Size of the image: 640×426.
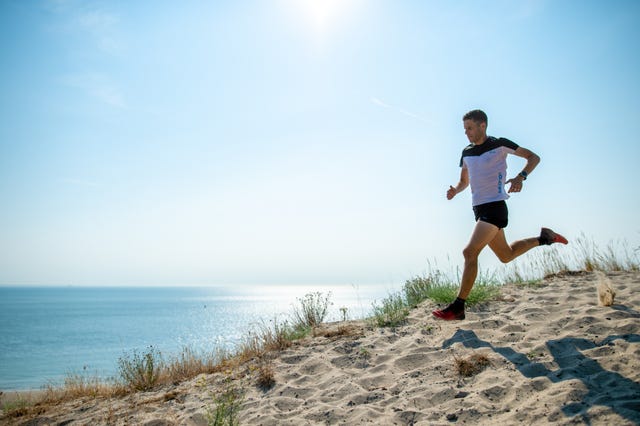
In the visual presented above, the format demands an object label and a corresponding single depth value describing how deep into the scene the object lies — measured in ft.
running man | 14.42
